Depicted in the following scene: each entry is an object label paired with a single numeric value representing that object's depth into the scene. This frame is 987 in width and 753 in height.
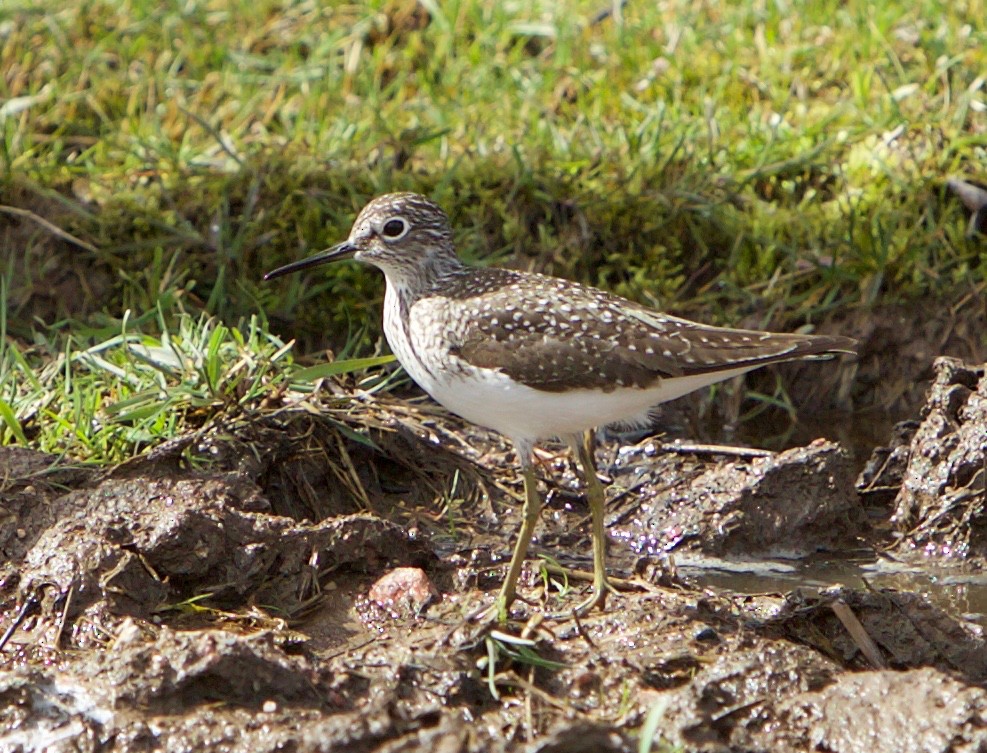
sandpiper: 11.12
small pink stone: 11.31
